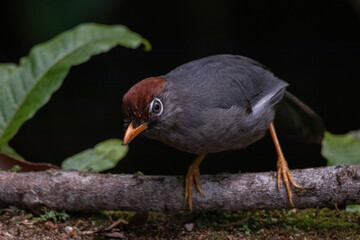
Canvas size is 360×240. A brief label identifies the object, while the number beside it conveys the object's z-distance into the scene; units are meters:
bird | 6.67
